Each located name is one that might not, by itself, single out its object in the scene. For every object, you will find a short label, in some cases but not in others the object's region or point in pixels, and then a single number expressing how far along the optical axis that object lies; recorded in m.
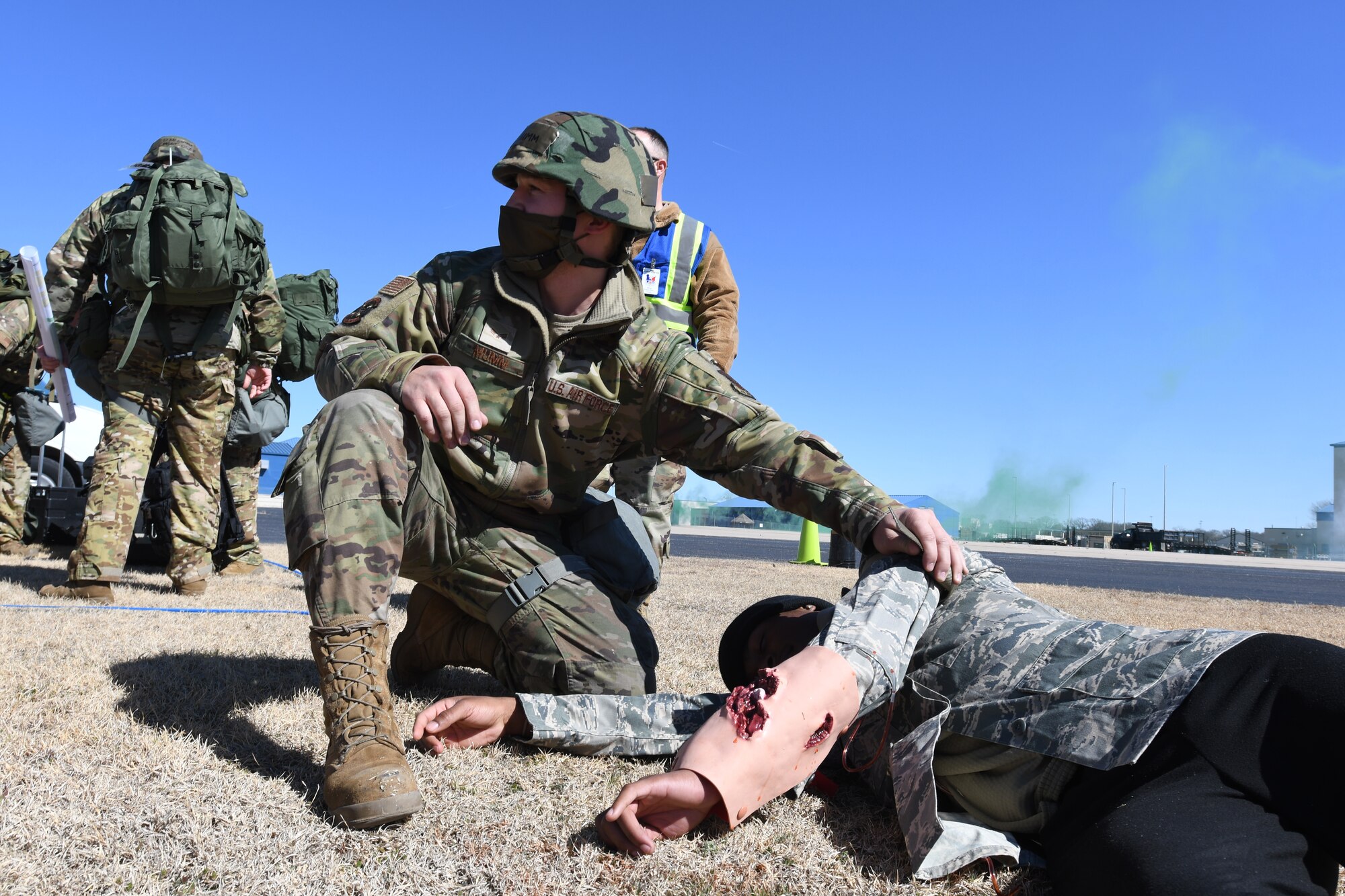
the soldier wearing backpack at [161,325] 4.92
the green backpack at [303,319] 7.40
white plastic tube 5.32
